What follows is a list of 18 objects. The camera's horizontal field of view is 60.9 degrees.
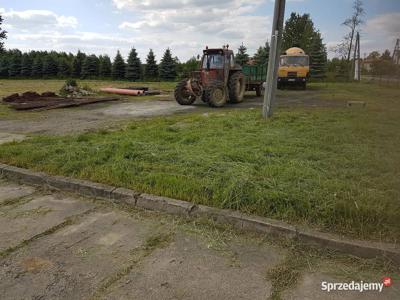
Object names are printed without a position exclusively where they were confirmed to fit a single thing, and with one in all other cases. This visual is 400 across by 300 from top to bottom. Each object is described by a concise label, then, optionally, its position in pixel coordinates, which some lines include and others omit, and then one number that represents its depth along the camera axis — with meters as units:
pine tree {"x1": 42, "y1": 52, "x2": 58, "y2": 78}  42.53
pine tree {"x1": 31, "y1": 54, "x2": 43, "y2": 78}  43.25
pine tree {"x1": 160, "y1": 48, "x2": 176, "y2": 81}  37.55
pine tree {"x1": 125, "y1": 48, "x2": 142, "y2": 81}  37.81
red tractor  12.97
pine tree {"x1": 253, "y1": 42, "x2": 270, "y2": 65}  38.00
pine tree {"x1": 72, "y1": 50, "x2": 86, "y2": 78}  41.75
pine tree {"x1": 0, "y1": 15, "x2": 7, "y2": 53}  39.16
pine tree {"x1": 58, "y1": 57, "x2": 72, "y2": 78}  42.41
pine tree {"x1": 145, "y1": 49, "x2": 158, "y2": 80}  37.88
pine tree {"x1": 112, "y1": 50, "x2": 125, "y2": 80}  38.44
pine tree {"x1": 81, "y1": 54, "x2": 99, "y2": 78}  40.53
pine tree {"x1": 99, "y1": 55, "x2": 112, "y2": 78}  39.69
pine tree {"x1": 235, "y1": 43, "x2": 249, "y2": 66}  38.09
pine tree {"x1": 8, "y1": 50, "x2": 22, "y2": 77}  43.78
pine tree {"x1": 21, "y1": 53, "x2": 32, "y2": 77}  43.84
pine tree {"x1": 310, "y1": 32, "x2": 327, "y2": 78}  19.92
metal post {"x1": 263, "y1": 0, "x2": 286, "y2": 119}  8.30
